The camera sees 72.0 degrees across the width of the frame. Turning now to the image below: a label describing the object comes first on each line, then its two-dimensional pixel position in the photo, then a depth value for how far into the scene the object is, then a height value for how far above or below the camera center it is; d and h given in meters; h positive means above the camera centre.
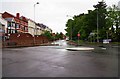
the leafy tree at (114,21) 25.89 +5.97
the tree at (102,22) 26.80 +6.22
